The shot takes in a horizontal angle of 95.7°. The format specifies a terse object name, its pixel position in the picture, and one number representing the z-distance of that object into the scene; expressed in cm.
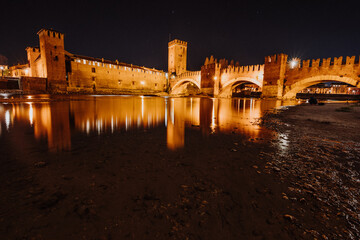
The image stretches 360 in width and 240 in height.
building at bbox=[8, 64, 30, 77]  4299
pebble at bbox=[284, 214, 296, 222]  130
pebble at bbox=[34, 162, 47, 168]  211
